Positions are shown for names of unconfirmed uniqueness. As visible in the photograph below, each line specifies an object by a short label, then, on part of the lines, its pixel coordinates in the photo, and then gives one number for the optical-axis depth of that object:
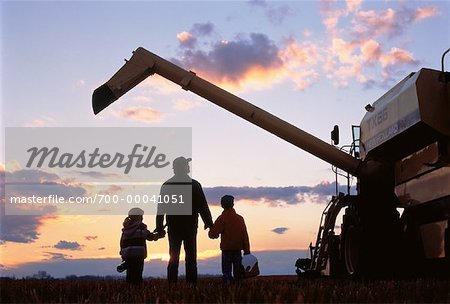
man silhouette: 9.48
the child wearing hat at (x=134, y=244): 9.54
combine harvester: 10.58
